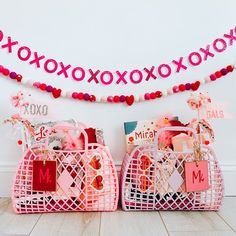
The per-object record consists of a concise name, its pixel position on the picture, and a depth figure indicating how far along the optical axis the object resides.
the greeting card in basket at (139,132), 1.38
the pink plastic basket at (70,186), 1.24
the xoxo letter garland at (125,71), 1.47
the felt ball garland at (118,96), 1.46
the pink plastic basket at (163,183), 1.26
